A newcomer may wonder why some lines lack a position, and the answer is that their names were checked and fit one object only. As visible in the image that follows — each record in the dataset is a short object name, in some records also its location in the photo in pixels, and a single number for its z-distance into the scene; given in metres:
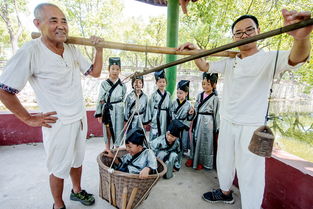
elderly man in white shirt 1.64
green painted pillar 4.33
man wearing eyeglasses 1.81
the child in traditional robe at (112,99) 3.35
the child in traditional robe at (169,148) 2.92
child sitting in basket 2.29
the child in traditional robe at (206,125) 3.23
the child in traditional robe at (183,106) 3.34
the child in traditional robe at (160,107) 3.47
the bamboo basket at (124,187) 1.85
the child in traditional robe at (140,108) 3.46
